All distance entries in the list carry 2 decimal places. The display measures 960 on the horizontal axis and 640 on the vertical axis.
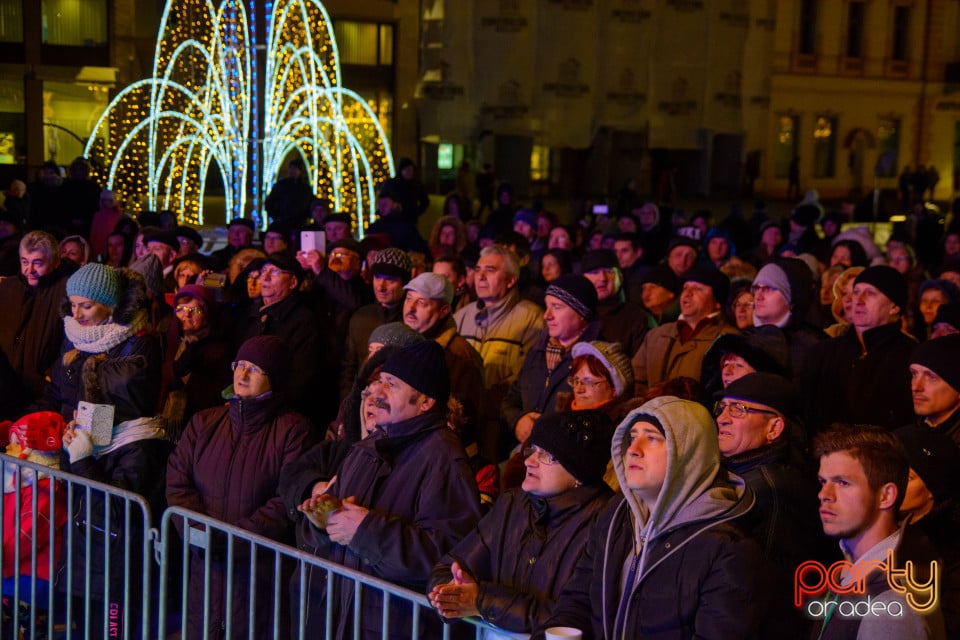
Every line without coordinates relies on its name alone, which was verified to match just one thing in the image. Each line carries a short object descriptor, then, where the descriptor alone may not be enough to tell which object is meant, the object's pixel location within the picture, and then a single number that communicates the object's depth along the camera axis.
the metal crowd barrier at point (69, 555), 4.90
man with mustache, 4.38
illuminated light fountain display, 15.45
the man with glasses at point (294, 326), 7.54
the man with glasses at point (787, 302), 6.99
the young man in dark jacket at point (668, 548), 3.49
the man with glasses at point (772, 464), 4.27
